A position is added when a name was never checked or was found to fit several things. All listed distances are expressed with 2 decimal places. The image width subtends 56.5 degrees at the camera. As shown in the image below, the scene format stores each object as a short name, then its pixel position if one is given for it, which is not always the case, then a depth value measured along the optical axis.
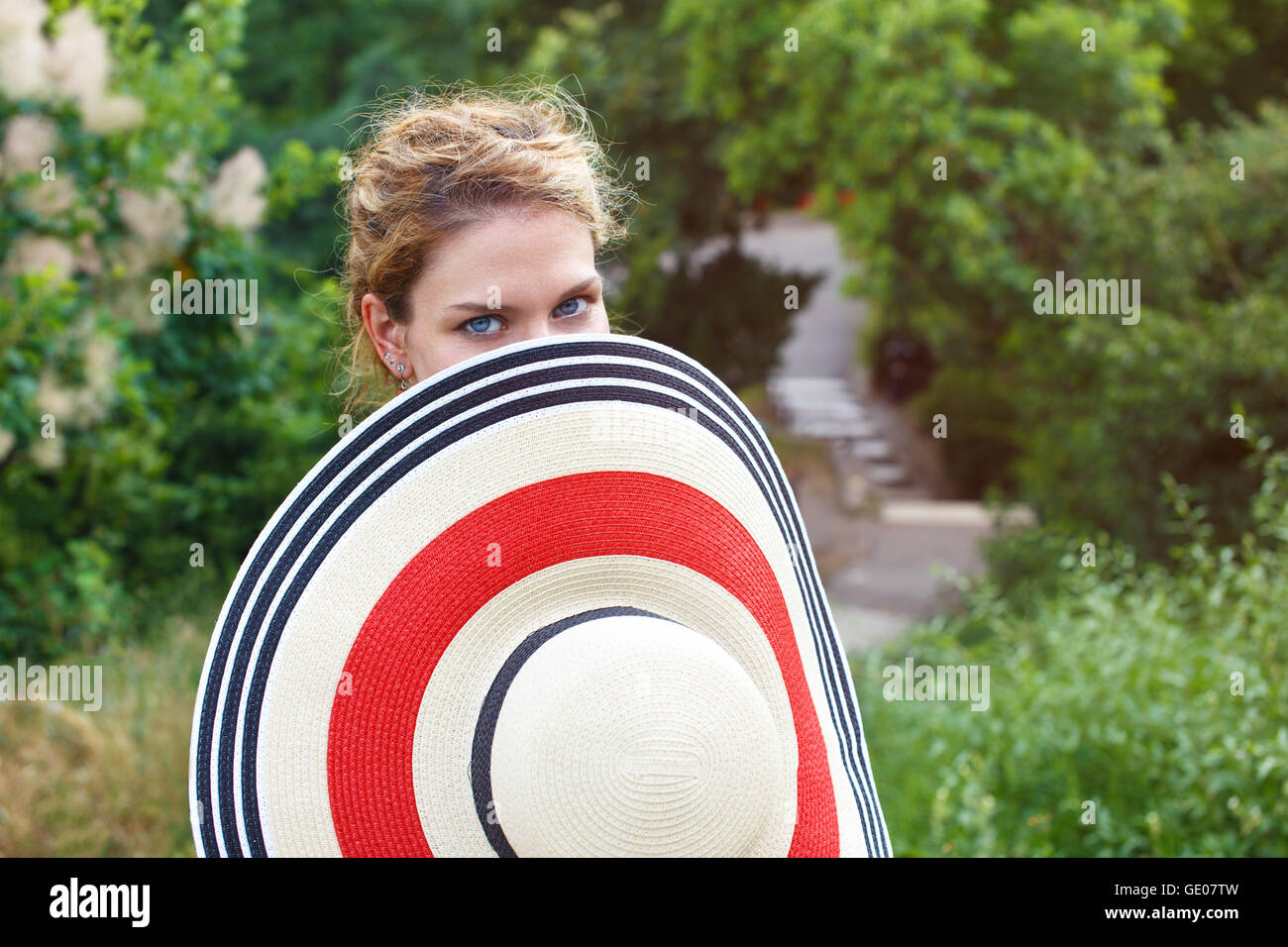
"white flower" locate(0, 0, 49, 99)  4.31
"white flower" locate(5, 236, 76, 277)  4.33
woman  1.45
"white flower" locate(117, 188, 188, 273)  4.96
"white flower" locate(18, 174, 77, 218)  4.44
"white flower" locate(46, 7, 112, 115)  4.60
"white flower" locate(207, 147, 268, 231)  5.33
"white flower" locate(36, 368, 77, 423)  4.33
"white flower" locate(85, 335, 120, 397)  4.49
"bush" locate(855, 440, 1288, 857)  3.21
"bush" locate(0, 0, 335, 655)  4.41
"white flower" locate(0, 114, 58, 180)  4.38
